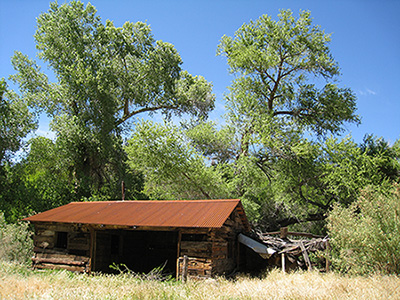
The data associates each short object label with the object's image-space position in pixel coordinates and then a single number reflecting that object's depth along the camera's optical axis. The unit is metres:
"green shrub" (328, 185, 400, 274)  11.71
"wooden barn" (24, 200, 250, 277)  13.87
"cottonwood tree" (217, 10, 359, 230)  25.28
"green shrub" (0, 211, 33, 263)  16.81
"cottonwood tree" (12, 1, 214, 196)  26.25
